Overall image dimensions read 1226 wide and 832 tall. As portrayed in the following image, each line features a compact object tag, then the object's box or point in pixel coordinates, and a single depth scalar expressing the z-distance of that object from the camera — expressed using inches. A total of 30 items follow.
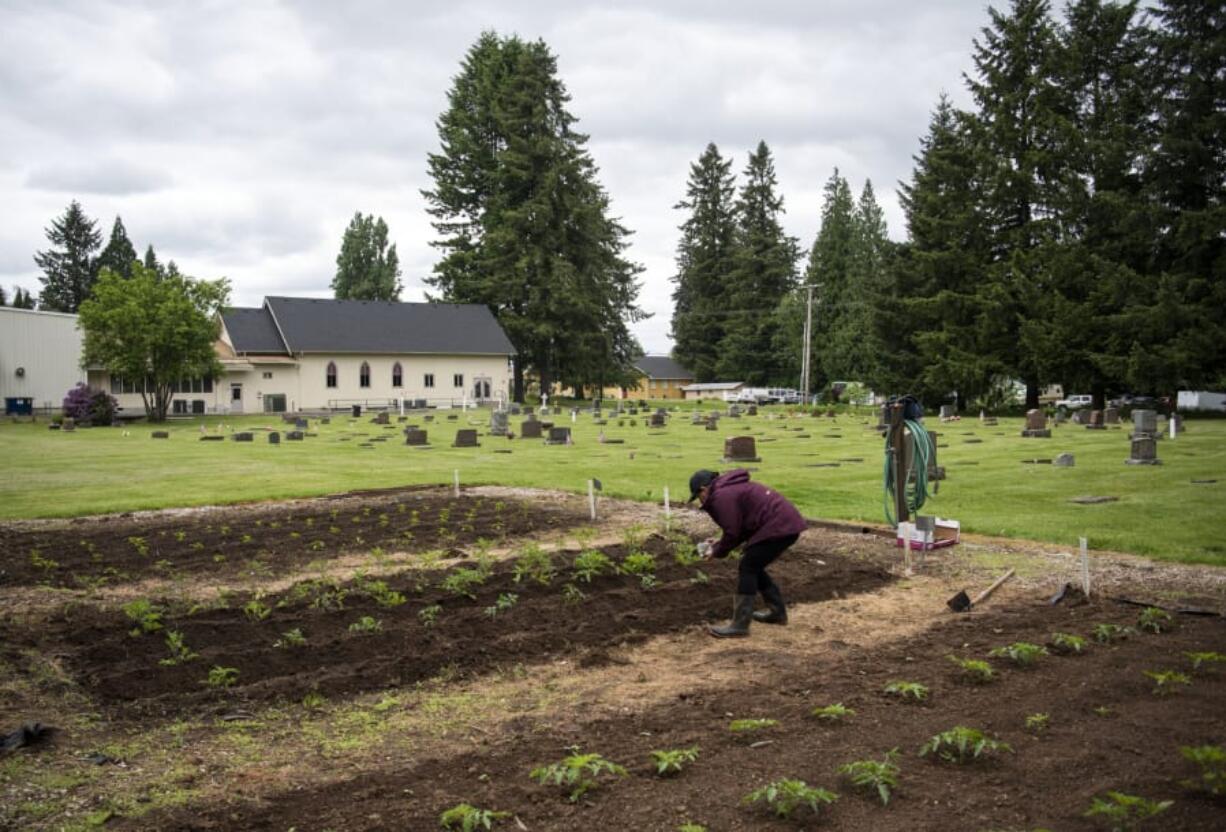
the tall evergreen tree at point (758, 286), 3459.6
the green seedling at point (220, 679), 280.8
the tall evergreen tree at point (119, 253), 3836.1
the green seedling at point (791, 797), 185.9
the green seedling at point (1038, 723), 227.6
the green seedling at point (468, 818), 184.4
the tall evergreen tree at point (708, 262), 3676.2
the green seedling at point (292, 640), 314.3
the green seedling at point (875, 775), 193.6
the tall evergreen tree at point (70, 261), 3843.5
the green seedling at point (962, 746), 210.5
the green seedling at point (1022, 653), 281.6
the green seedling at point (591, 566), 402.3
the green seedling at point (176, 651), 293.7
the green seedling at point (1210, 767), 181.9
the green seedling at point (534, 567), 398.3
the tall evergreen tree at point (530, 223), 2819.9
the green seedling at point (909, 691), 254.2
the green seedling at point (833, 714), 239.3
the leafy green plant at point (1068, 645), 294.0
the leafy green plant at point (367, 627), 328.8
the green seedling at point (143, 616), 327.0
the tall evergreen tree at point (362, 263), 3673.7
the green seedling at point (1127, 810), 174.1
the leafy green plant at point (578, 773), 202.5
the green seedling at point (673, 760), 209.5
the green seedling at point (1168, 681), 249.1
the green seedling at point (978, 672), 267.7
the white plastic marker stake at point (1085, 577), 362.3
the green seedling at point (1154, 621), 315.6
